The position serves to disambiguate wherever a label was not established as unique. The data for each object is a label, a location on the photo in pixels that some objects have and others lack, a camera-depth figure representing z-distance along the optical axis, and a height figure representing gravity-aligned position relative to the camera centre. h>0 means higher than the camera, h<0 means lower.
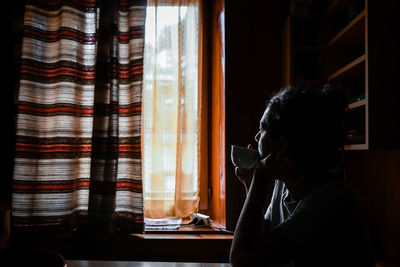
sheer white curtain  2.33 +0.17
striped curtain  2.09 +0.15
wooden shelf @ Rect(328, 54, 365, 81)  1.56 +0.38
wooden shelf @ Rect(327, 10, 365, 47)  1.55 +0.56
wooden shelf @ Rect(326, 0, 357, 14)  1.82 +0.75
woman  0.87 -0.13
